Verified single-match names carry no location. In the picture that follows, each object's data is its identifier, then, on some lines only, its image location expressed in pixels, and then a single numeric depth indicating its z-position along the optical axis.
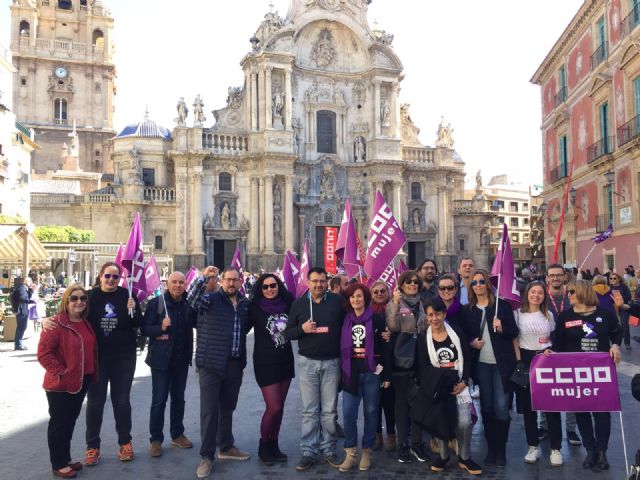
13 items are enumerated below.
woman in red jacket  6.02
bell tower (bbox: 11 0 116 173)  58.94
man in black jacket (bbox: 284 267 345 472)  6.32
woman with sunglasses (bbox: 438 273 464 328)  6.71
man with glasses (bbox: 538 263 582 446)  8.10
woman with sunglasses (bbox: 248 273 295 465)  6.53
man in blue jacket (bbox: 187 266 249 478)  6.39
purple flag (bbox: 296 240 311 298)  13.21
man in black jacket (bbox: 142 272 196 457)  6.81
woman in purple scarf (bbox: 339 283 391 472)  6.33
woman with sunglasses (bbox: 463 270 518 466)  6.46
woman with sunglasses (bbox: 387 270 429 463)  6.49
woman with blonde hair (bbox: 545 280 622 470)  6.29
